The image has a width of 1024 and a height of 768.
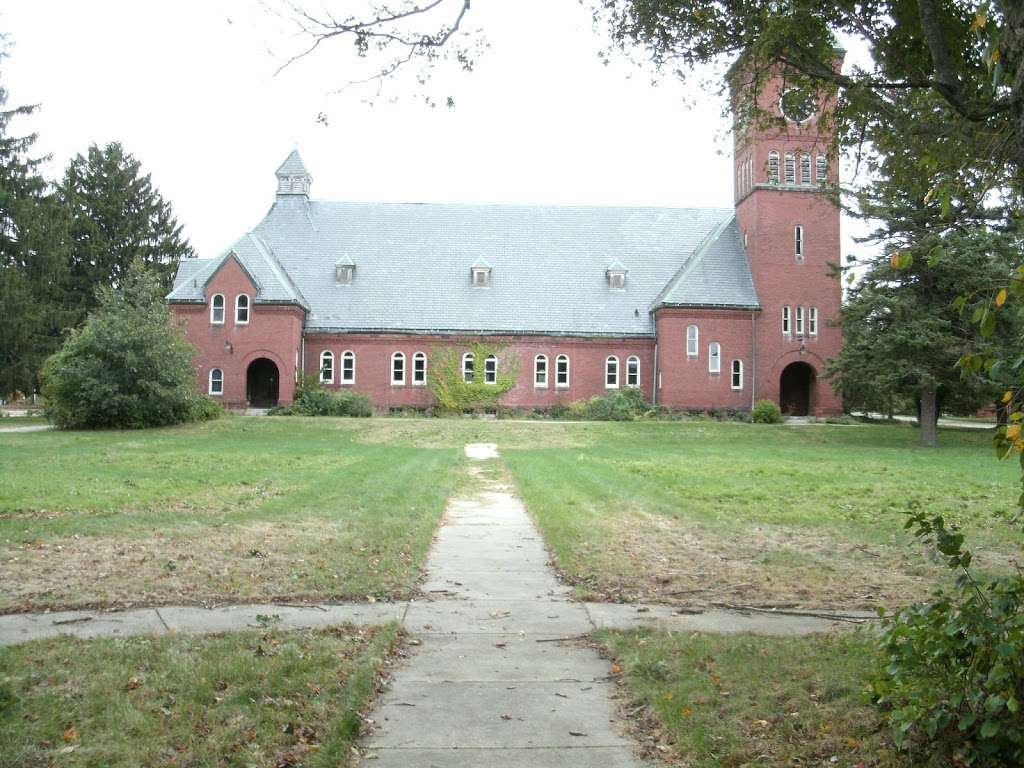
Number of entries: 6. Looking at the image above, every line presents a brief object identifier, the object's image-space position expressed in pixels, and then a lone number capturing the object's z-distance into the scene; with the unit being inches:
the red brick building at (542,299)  1663.4
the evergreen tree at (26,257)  1683.1
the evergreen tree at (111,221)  2276.1
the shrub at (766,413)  1561.3
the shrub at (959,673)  143.6
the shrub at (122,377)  1328.7
